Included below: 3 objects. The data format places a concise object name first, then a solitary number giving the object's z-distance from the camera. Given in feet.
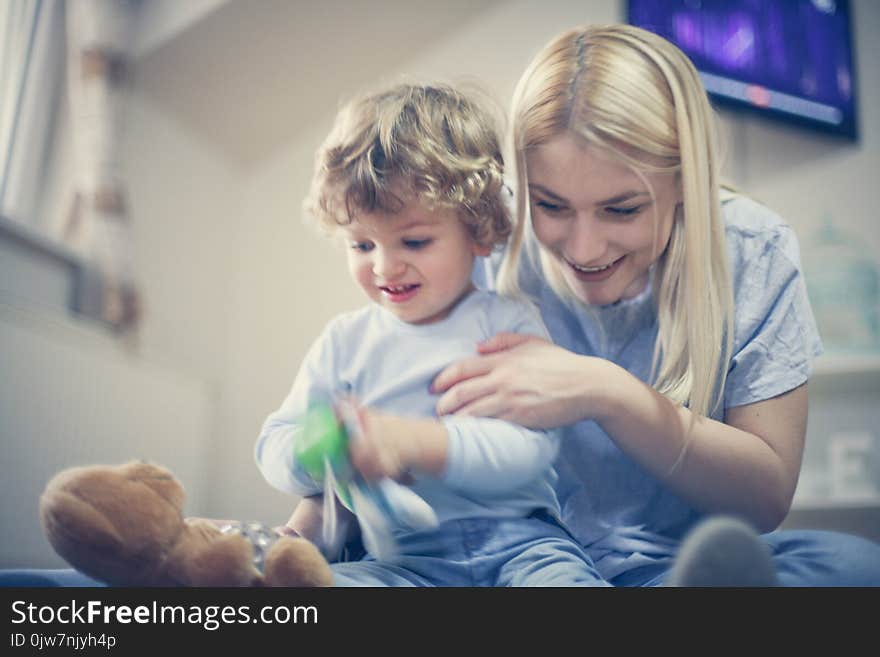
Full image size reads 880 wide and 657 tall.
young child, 2.06
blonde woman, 2.23
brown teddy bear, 1.64
